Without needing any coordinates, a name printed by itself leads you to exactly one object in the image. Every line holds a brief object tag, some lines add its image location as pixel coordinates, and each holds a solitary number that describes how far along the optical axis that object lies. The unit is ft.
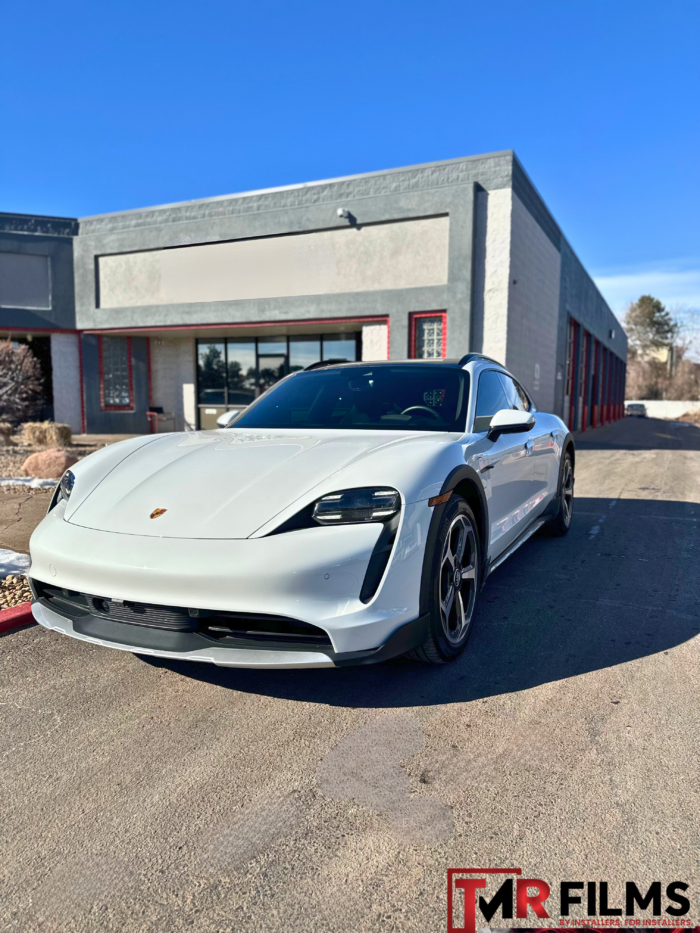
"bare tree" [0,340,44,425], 56.39
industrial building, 46.73
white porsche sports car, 8.07
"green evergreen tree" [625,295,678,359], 290.15
